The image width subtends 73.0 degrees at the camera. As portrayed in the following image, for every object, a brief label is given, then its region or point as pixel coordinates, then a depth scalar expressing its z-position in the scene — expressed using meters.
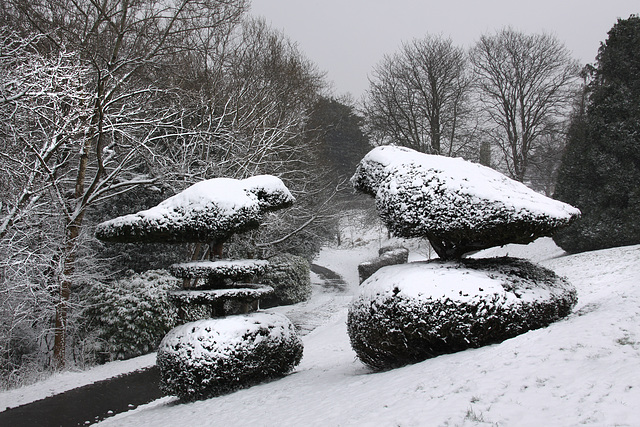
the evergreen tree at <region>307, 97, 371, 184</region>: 23.83
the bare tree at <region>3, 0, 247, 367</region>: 9.01
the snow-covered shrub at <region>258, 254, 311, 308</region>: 16.19
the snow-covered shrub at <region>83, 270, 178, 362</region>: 9.83
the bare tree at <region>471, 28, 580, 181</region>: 22.33
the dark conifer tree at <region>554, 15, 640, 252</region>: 13.28
